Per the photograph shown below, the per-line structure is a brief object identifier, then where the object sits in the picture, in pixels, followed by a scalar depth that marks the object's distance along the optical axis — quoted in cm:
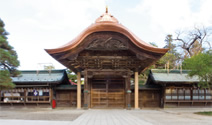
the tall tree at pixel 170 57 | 2994
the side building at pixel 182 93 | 1606
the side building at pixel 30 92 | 1616
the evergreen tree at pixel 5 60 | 993
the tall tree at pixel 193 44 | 3569
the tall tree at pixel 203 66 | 1171
